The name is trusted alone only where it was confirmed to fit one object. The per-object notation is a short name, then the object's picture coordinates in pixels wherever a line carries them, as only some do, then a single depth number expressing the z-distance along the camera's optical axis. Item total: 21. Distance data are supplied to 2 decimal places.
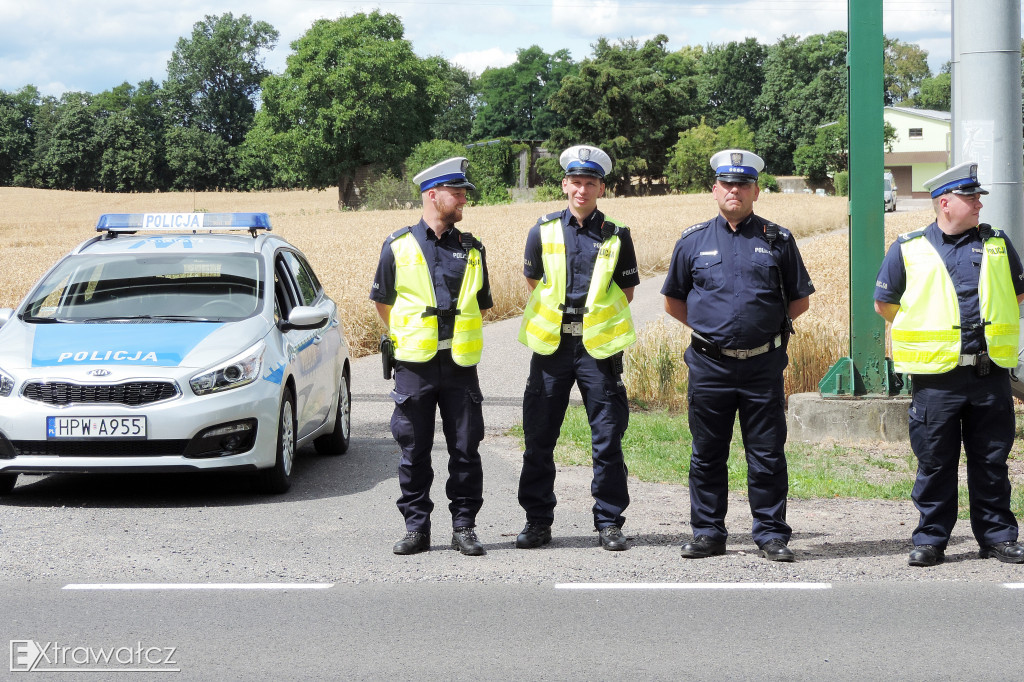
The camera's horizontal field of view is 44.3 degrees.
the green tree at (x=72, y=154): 107.62
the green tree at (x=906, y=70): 142.75
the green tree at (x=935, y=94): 133.50
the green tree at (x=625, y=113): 95.25
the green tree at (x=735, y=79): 126.27
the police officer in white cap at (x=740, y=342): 6.18
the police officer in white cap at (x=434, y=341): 6.36
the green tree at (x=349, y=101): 82.19
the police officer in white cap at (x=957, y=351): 6.06
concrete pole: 9.42
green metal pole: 9.91
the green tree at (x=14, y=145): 109.44
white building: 102.94
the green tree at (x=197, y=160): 108.62
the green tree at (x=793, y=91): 110.19
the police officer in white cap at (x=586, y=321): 6.36
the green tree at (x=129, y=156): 108.00
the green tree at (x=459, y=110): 140.75
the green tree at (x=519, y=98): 137.75
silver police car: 7.37
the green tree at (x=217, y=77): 121.81
